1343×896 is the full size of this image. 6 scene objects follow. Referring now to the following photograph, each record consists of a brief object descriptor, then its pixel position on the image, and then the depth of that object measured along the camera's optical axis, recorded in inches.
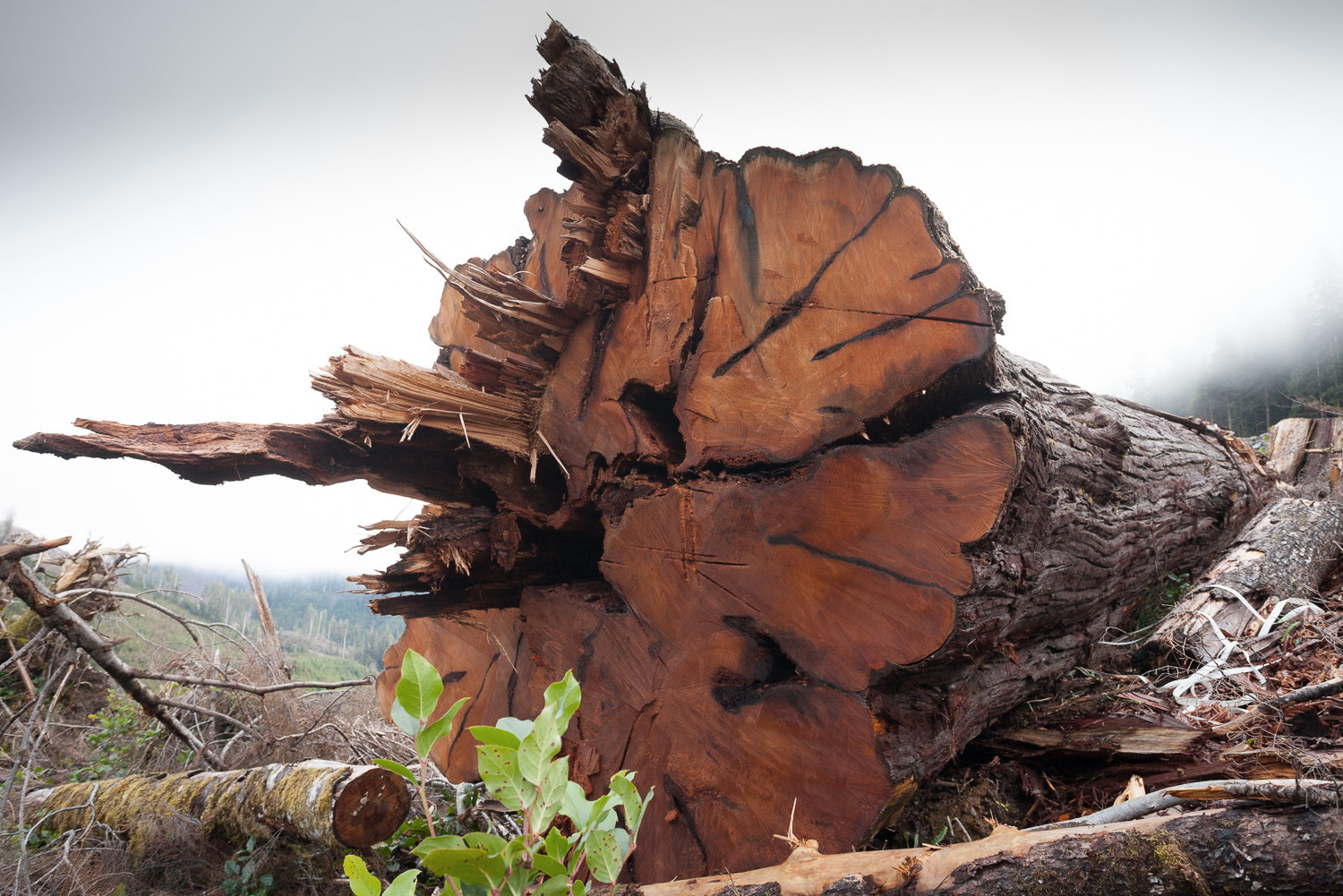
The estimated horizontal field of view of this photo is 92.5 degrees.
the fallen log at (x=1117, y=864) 35.2
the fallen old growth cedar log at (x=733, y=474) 50.4
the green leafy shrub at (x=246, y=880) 73.5
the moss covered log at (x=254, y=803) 65.8
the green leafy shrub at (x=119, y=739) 114.7
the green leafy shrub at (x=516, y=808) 25.2
